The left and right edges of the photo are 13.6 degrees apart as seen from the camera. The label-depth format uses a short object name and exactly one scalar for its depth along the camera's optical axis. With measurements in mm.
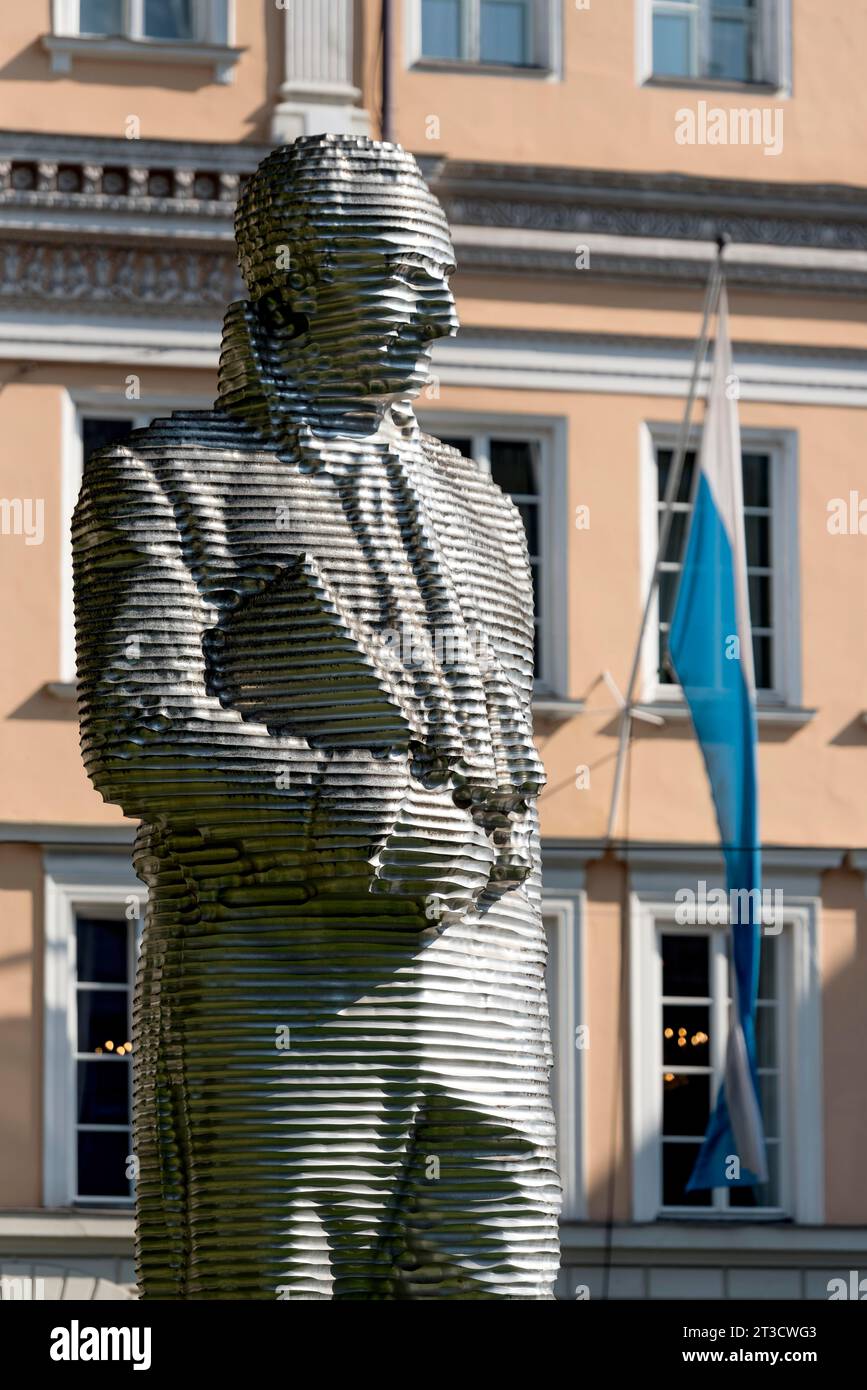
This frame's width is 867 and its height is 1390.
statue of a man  7445
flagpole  22922
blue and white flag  20734
